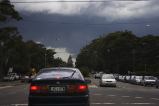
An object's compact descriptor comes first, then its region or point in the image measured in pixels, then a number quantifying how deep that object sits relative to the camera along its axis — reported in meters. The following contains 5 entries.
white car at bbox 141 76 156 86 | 66.21
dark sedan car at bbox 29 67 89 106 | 13.83
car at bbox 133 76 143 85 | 73.62
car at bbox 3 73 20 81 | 96.88
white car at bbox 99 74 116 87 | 54.50
